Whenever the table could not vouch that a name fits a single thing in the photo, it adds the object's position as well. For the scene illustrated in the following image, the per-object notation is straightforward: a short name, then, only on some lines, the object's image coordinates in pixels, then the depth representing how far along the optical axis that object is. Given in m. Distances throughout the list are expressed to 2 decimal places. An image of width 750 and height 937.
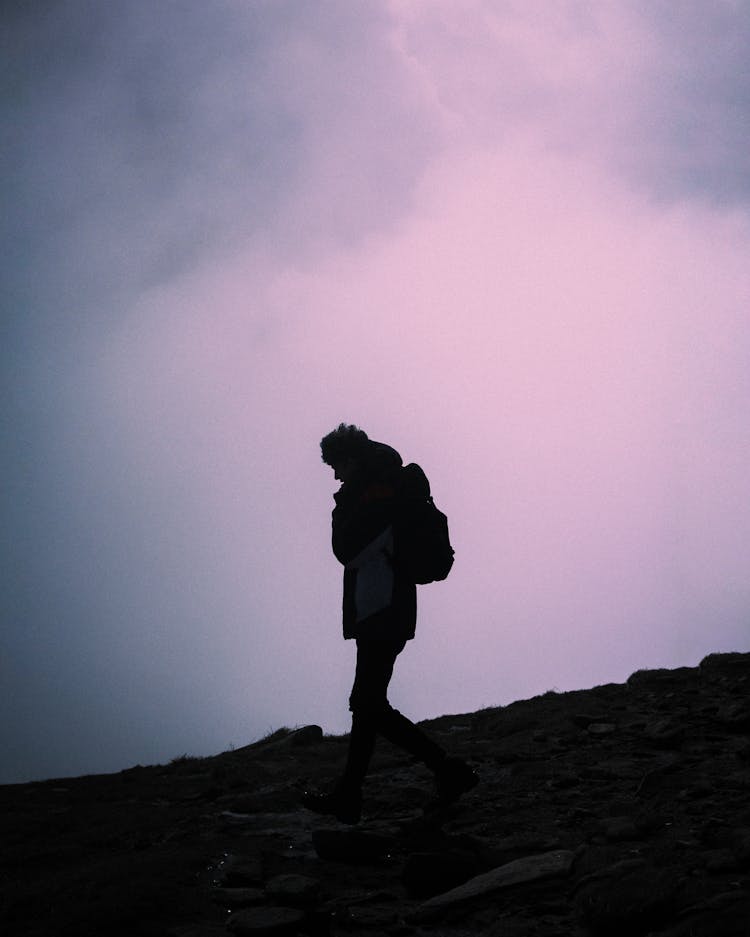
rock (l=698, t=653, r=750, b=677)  9.78
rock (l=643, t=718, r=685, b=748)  6.96
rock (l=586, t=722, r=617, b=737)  7.87
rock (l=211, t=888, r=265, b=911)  4.25
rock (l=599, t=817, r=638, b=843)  4.56
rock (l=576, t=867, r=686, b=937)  3.34
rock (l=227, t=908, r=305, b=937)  3.71
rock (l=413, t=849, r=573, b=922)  3.92
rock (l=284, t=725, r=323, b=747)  11.41
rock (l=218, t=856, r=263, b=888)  4.63
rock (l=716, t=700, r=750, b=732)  6.97
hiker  5.80
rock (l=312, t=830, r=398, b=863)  4.95
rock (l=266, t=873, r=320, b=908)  4.19
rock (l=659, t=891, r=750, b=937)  2.97
